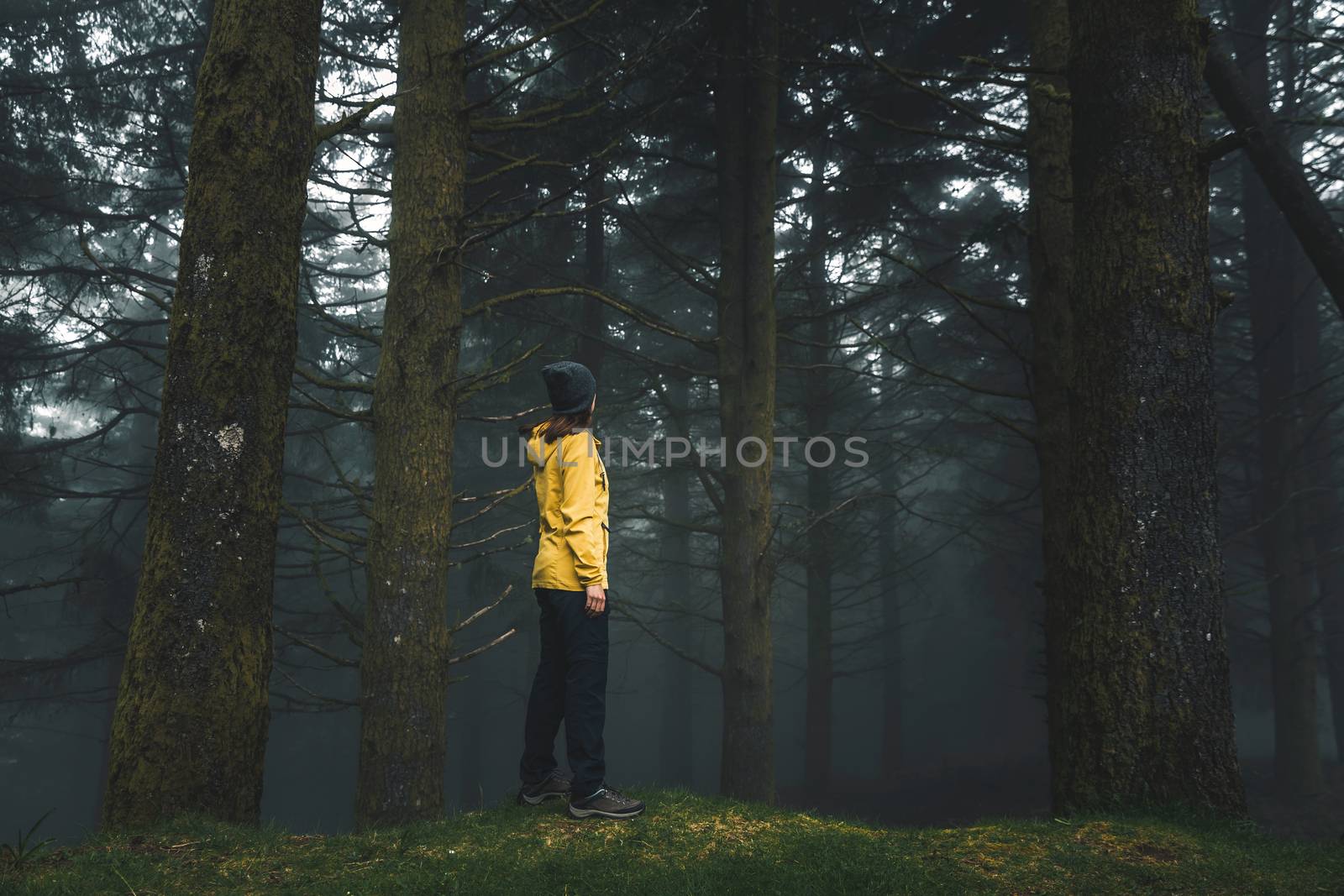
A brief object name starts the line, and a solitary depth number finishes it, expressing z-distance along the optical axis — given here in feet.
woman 13.96
